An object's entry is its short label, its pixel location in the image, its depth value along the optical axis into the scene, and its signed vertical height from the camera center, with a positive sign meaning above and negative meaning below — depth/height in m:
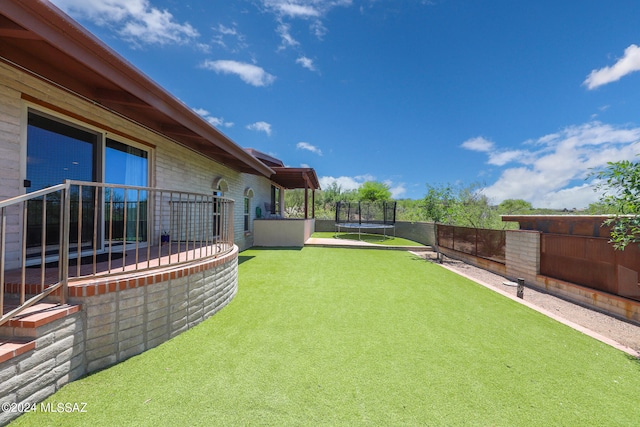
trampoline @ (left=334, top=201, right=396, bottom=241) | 16.08 -0.04
